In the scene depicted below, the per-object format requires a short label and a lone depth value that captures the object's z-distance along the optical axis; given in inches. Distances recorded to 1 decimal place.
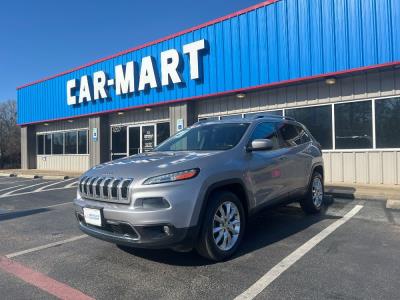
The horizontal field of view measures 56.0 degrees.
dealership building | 397.1
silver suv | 156.7
